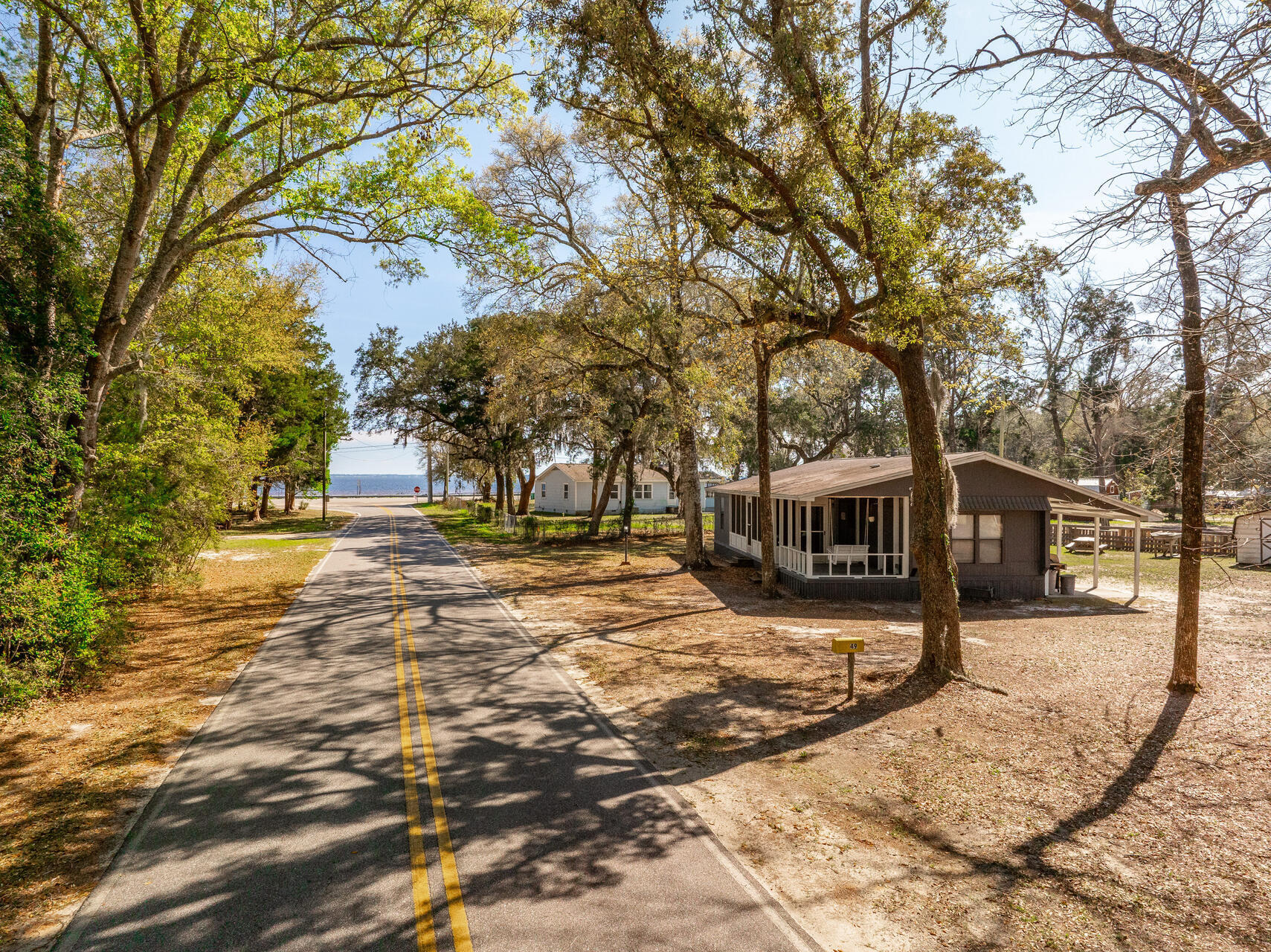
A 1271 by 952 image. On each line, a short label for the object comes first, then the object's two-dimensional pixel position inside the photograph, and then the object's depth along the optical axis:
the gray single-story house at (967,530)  19.19
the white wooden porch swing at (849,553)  19.83
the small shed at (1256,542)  27.03
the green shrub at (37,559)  8.20
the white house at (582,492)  60.12
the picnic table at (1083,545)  33.09
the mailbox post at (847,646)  9.38
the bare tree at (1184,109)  5.52
